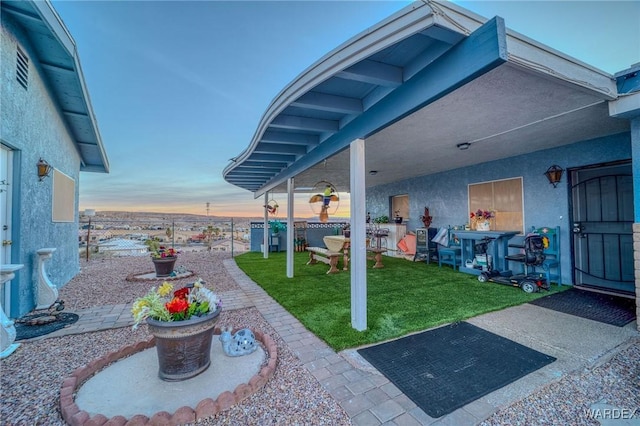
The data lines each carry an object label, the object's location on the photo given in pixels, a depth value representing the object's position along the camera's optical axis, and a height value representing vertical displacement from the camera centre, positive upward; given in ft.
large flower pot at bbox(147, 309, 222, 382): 6.69 -3.32
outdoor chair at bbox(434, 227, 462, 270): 22.51 -3.15
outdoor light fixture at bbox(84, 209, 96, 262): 28.04 +0.70
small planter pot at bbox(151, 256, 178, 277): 19.67 -3.42
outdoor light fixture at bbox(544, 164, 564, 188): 16.74 +2.59
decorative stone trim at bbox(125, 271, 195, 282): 19.19 -4.29
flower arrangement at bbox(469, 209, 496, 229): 20.52 -0.08
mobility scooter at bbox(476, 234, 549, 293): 15.55 -3.89
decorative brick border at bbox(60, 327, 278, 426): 5.45 -4.19
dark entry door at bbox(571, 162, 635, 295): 15.11 -0.86
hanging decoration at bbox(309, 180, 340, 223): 20.57 +1.19
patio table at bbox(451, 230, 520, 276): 18.70 -2.38
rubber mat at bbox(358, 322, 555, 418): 6.53 -4.48
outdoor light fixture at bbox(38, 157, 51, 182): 13.78 +2.83
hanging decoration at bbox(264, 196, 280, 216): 32.78 +1.43
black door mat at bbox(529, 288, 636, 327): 11.25 -4.54
